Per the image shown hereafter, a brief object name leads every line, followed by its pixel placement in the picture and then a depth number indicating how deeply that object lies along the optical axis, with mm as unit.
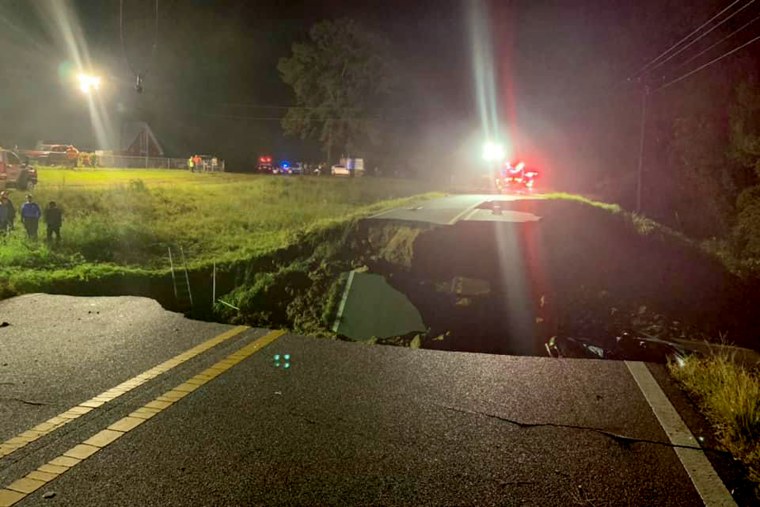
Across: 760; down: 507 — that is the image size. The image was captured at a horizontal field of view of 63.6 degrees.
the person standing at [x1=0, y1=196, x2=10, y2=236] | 14362
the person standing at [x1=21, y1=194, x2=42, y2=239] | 14039
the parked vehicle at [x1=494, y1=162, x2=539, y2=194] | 30906
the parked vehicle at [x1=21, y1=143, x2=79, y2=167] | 39219
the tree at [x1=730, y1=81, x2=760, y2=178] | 21875
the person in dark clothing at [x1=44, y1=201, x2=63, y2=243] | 13781
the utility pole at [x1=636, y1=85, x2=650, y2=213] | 27352
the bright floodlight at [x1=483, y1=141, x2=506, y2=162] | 35406
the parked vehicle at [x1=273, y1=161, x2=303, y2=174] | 64062
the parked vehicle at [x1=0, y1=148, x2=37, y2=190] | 22453
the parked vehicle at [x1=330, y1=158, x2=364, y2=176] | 58219
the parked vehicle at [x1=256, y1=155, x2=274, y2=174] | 63781
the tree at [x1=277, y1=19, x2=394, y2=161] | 56906
